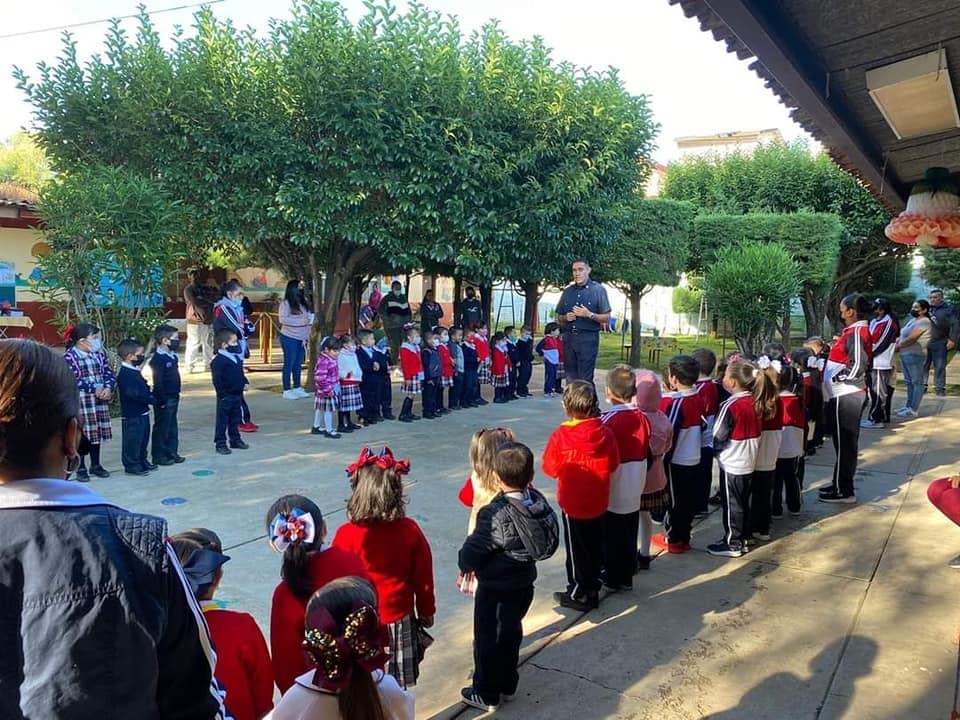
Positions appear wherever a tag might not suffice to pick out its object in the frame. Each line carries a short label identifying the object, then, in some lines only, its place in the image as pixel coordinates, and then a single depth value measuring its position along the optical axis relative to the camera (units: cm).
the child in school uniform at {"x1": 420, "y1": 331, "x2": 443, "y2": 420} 893
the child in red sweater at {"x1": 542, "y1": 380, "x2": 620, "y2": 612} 350
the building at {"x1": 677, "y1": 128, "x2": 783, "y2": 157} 4534
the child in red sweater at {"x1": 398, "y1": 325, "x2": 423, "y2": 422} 862
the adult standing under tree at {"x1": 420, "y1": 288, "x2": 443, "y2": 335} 1244
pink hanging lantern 541
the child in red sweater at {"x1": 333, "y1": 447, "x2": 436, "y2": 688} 259
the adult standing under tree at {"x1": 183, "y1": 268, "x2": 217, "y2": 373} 1142
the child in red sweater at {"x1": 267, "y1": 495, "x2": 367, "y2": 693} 220
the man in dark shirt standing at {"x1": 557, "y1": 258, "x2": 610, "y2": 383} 780
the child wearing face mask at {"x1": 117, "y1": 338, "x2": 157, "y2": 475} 593
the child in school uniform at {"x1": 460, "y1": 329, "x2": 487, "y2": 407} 991
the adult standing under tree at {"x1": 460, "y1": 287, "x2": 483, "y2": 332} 1246
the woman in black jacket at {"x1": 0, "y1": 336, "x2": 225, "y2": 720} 107
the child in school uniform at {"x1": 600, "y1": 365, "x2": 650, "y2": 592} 377
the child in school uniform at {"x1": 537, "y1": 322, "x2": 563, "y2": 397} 1134
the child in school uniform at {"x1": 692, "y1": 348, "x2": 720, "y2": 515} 493
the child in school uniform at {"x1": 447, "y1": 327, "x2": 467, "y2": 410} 979
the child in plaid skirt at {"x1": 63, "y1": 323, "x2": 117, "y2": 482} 587
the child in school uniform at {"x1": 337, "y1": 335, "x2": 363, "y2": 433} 784
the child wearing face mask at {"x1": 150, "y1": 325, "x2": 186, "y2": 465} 629
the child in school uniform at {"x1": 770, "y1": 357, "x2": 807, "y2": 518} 518
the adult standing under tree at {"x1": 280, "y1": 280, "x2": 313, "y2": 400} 990
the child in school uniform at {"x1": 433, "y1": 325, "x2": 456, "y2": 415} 923
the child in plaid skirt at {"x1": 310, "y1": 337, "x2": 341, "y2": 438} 762
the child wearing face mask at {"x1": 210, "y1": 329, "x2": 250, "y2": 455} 685
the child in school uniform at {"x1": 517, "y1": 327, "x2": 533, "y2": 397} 1116
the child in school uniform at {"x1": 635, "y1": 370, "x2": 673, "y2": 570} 413
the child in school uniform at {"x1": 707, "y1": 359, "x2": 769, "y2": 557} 446
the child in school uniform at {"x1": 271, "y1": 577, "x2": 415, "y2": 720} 165
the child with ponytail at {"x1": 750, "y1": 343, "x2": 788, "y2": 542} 460
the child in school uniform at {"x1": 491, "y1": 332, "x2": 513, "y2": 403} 1048
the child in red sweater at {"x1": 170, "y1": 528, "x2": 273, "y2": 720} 186
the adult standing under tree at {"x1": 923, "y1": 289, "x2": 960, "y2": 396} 1108
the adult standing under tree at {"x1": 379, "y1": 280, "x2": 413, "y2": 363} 1285
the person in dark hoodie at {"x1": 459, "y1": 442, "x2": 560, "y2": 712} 274
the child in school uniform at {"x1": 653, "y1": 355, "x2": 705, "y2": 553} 452
